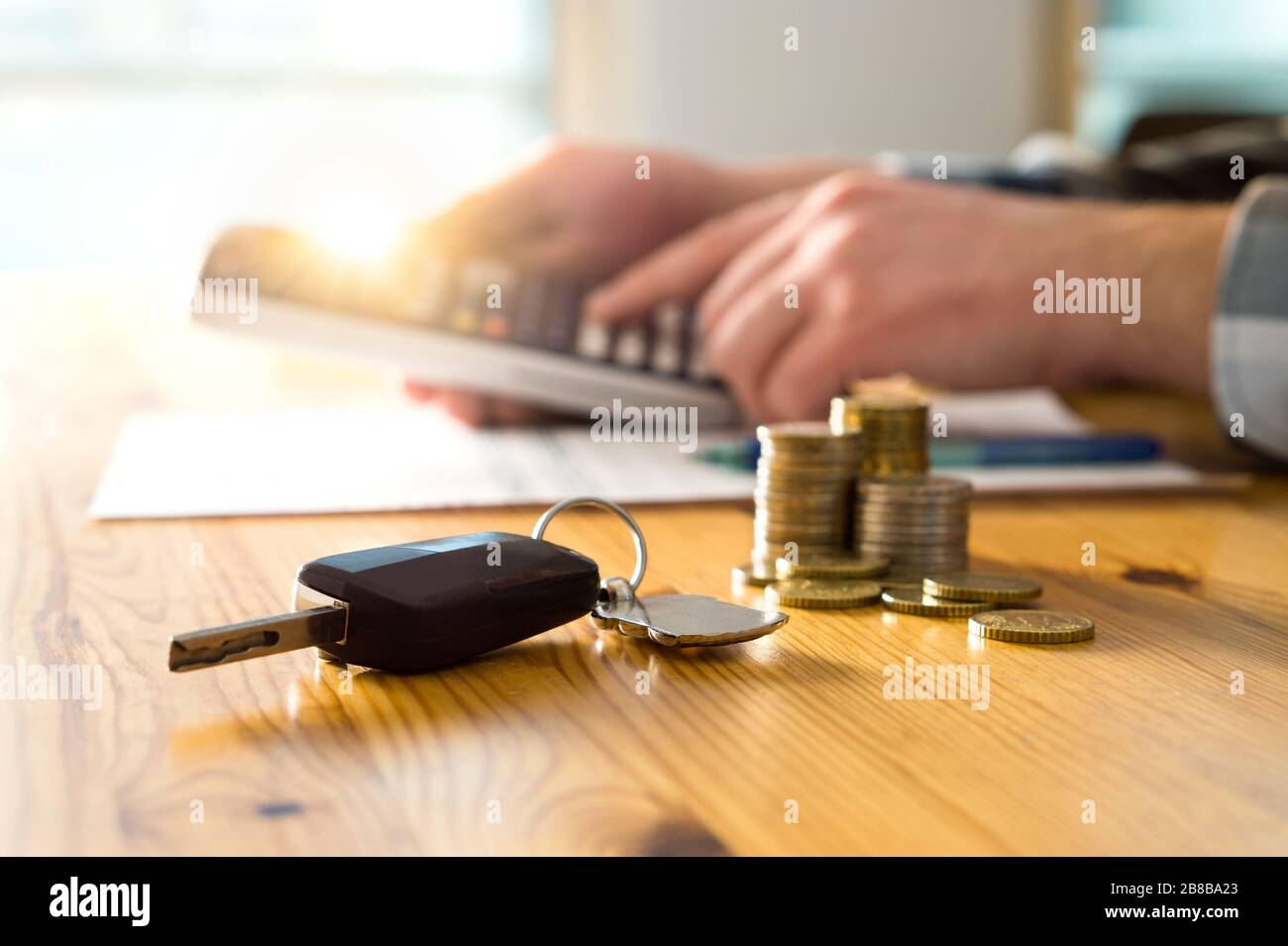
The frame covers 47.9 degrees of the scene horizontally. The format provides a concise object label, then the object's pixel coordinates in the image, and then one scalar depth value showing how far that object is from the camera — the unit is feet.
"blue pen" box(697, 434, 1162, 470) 2.82
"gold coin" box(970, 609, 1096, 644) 1.49
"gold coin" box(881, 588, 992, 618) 1.63
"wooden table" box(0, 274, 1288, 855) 0.99
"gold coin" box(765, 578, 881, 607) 1.65
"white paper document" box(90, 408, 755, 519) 2.39
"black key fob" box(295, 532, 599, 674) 1.35
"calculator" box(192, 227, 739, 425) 3.25
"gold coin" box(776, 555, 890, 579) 1.76
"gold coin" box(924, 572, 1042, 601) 1.65
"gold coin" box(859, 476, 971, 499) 1.82
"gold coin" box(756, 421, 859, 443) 1.92
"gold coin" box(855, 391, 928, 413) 2.09
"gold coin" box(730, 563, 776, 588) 1.76
